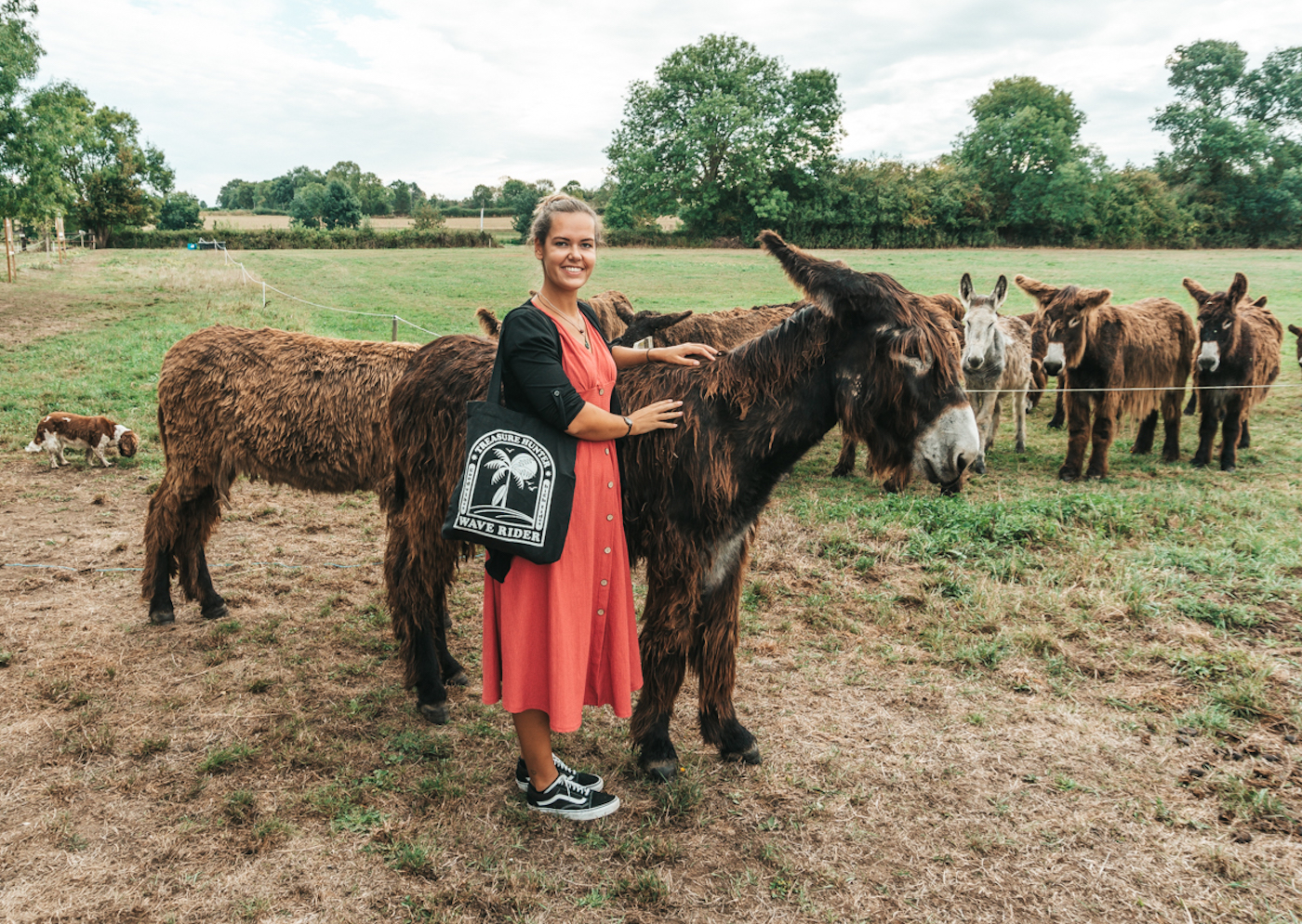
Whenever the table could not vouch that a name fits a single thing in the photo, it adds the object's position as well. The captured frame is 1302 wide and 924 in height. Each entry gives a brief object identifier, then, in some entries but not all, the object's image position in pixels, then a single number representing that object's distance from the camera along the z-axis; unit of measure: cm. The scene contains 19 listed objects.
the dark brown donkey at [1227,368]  838
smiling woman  238
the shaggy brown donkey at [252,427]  435
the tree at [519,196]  6003
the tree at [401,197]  10138
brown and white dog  763
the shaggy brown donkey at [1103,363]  805
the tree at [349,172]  9562
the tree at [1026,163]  4072
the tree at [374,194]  9559
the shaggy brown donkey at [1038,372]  983
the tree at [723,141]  4806
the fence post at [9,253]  2140
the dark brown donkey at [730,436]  263
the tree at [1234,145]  3962
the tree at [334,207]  7788
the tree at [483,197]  8956
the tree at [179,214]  7312
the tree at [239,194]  12800
